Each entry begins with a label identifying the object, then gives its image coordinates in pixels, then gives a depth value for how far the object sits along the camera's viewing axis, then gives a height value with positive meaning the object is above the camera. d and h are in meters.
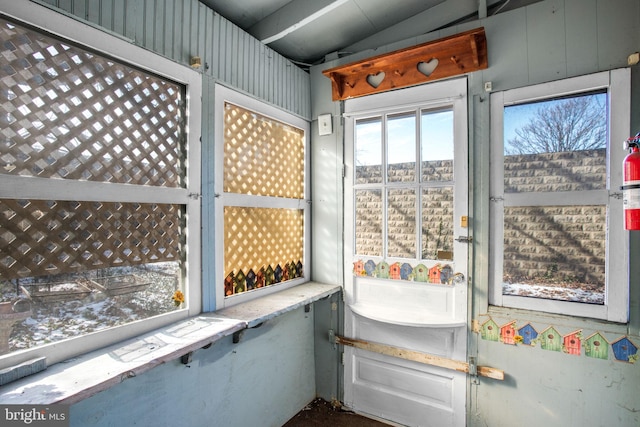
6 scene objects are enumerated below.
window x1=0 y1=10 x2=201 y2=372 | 1.11 +0.07
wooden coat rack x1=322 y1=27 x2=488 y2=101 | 1.91 +0.97
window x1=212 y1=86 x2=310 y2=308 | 1.86 +0.08
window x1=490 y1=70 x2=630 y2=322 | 1.64 +0.07
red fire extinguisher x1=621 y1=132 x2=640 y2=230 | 1.38 +0.11
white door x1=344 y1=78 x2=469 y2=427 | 2.00 -0.27
